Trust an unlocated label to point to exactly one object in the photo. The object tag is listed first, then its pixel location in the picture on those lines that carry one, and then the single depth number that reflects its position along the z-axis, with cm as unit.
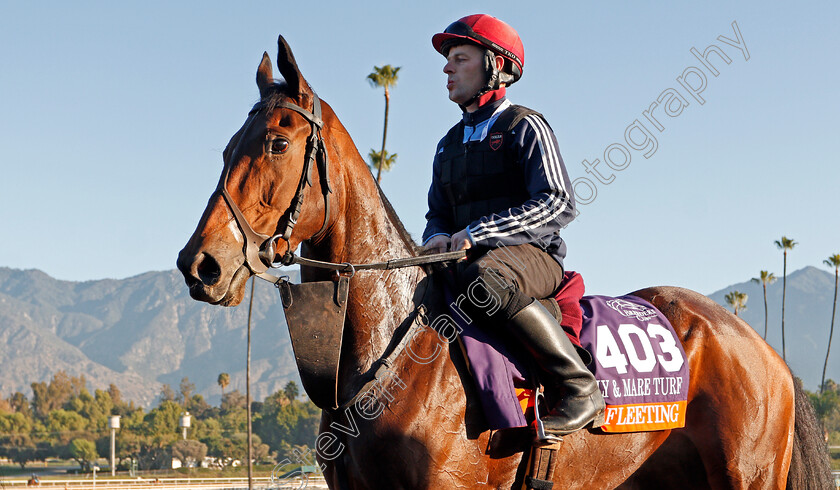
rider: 430
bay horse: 377
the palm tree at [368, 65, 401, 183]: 2642
